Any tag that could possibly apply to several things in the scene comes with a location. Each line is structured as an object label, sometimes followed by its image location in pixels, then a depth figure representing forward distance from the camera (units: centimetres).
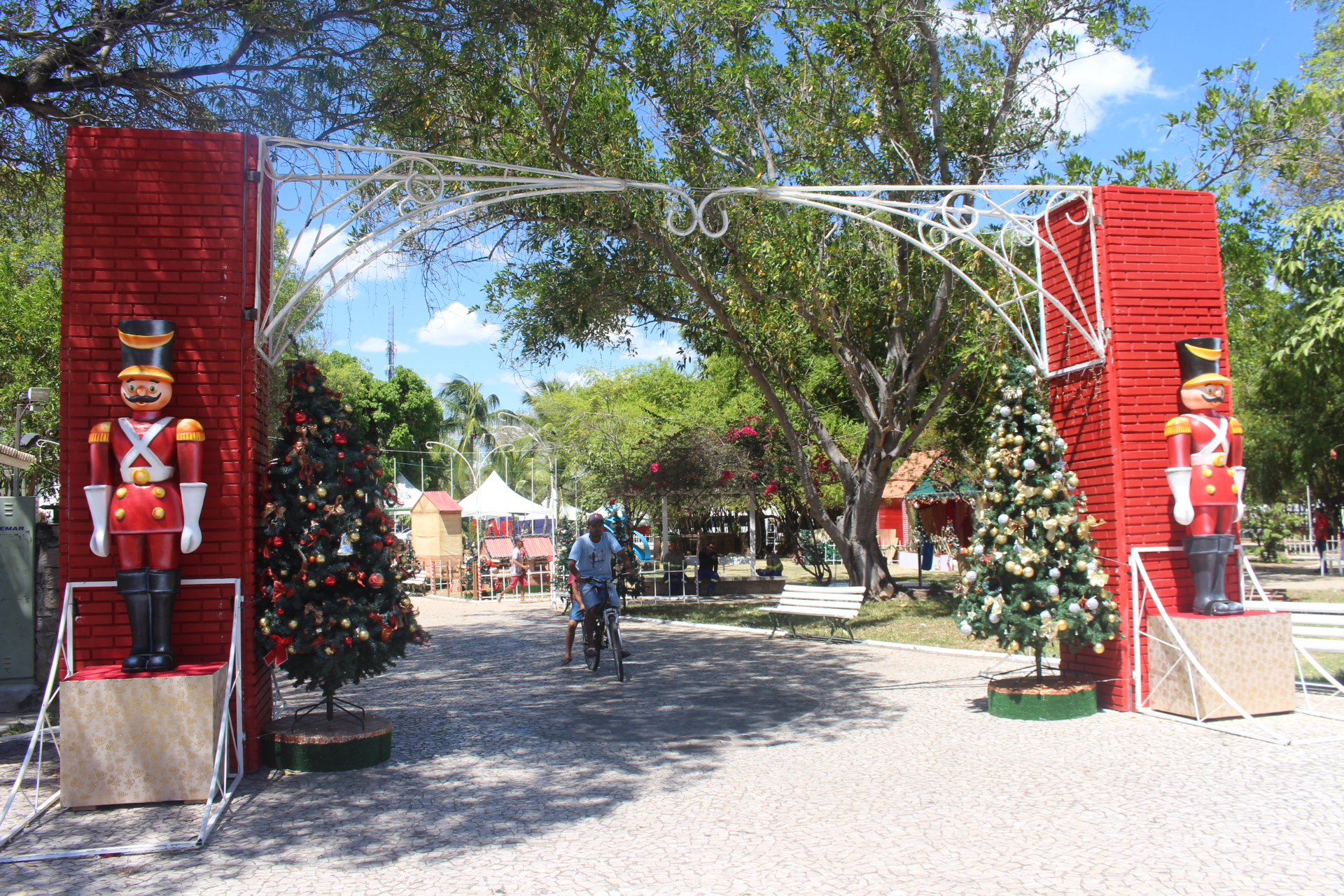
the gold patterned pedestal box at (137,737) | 550
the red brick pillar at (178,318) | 608
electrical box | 895
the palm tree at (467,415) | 6425
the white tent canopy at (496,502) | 2556
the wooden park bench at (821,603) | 1196
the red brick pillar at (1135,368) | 754
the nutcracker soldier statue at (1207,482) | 720
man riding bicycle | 983
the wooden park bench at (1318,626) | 759
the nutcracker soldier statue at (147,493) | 580
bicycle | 969
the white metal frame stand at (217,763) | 488
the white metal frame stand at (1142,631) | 696
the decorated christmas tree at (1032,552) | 726
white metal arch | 674
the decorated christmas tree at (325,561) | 631
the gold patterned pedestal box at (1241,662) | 700
